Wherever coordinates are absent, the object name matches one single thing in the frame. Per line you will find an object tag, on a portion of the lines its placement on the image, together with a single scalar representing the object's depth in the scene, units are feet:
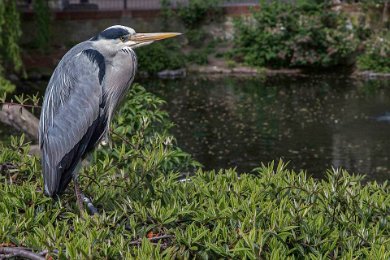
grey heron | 12.07
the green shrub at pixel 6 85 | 41.13
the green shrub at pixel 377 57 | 63.31
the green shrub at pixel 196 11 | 74.33
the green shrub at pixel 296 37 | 66.33
